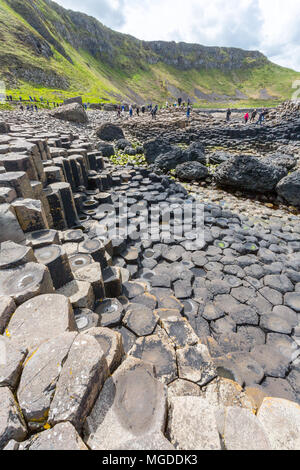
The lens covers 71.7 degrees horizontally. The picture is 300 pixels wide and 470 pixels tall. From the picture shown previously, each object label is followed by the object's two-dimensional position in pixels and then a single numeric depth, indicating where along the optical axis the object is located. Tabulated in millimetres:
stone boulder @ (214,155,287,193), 9484
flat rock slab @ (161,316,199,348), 2838
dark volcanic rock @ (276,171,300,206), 8648
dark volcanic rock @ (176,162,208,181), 11031
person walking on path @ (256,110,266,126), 23172
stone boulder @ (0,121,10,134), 8750
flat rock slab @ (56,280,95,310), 3080
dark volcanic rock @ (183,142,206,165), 12672
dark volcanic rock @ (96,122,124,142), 16656
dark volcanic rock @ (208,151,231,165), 13214
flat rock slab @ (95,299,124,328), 3129
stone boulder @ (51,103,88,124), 19344
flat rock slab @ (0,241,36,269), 2547
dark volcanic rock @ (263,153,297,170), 11830
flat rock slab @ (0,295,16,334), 2029
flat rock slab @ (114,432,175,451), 1384
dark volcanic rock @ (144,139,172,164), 13016
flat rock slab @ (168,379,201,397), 2232
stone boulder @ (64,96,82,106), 24817
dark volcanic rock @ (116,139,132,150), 15172
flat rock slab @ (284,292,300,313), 4049
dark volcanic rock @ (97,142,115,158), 13430
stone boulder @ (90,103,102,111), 34750
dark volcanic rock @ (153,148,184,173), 12206
